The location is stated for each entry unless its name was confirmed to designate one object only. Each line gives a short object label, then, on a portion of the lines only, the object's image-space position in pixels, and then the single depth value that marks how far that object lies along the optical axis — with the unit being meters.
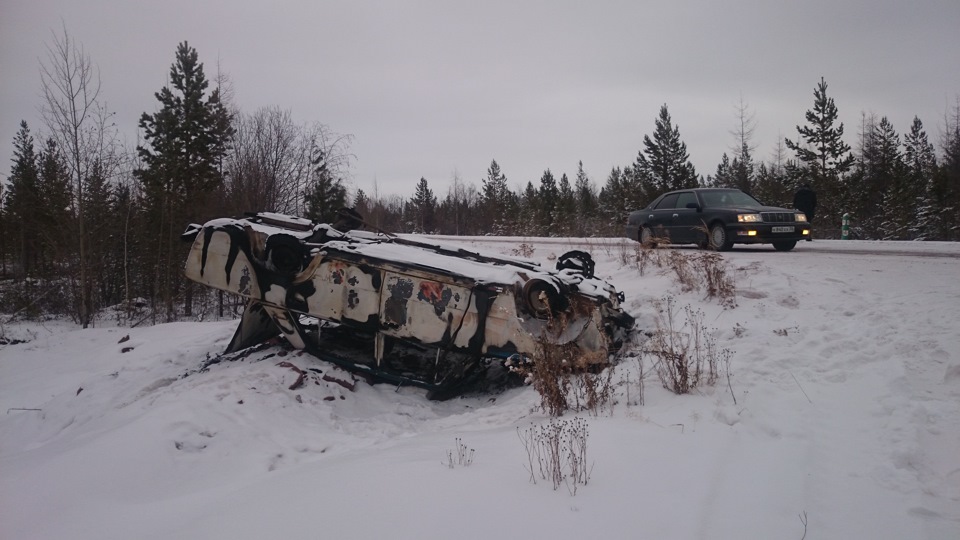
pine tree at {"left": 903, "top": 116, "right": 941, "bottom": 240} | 21.64
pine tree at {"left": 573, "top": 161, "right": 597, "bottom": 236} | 41.31
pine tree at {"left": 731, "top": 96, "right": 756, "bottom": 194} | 33.81
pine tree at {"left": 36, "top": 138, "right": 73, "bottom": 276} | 15.53
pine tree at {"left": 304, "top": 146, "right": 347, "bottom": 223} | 19.16
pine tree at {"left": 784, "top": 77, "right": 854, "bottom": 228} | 28.88
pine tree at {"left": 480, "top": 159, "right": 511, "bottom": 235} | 43.81
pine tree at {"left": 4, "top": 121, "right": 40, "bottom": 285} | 19.08
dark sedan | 9.76
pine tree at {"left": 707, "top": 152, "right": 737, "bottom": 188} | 41.56
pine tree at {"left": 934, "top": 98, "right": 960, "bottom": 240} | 20.24
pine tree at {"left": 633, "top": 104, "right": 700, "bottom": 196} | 30.67
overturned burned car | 5.33
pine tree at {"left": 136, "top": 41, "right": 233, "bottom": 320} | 18.42
